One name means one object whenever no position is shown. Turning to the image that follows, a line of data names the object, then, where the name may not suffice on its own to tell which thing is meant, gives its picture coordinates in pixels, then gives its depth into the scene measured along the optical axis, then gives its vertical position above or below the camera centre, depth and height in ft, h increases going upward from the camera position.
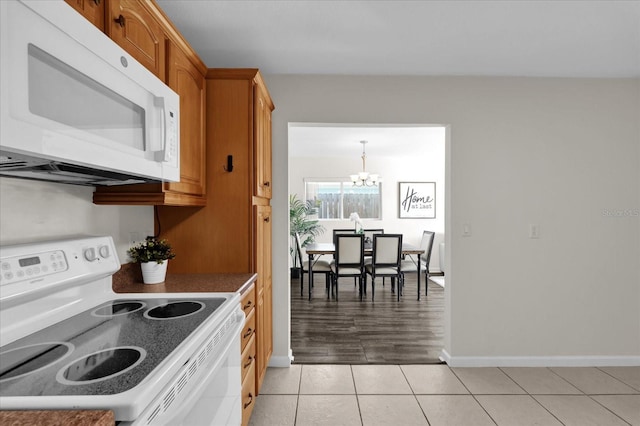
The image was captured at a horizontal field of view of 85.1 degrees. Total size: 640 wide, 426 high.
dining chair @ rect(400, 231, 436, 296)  16.39 -2.59
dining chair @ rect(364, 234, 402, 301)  15.64 -2.20
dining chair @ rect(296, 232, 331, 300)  16.57 -2.85
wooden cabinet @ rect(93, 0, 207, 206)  4.47 +1.98
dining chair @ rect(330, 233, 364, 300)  15.57 -2.13
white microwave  2.40 +0.93
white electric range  2.50 -1.32
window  23.12 +0.63
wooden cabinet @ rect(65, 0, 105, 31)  3.44 +2.05
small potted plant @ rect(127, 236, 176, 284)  6.12 -0.89
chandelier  18.93 +1.63
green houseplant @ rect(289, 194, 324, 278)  20.77 -0.96
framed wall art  23.13 +0.57
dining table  16.15 -1.99
